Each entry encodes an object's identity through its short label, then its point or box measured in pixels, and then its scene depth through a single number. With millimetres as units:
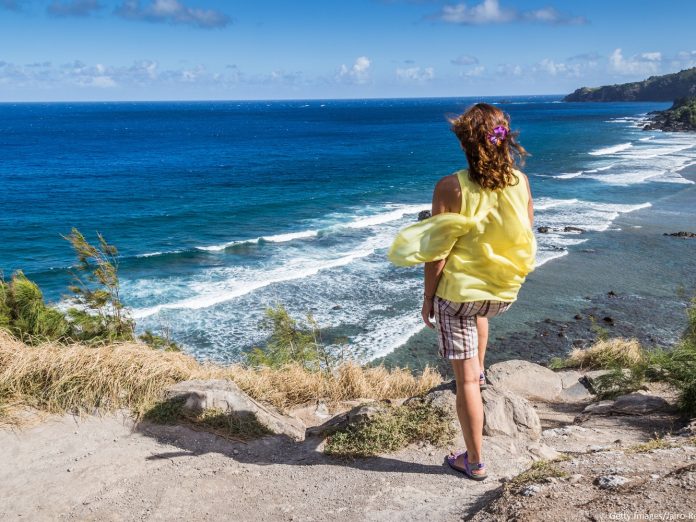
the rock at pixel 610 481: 3689
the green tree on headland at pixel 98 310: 8298
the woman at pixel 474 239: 3775
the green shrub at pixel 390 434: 5070
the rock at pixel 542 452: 4906
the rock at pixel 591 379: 8792
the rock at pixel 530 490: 3729
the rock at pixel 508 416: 5305
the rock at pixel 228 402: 5793
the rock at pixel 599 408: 6871
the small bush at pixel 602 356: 11148
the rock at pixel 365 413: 5328
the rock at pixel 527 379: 8703
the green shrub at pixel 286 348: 10125
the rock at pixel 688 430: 5140
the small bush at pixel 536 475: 3932
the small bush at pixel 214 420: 5633
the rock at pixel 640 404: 6488
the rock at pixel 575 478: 3850
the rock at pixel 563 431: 5675
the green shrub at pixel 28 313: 7594
